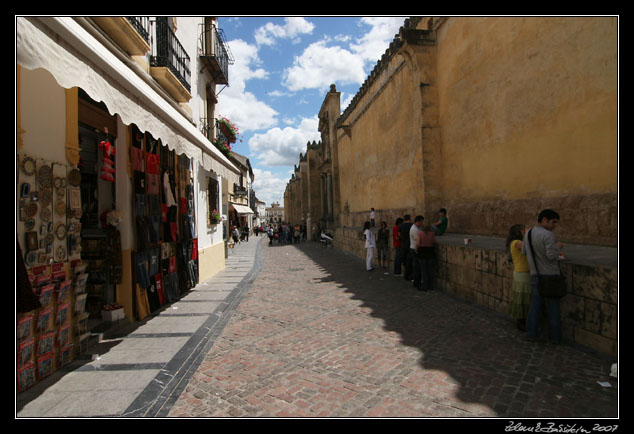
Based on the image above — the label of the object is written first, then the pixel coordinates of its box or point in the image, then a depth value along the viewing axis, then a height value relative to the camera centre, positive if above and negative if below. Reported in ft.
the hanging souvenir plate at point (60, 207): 13.12 +0.41
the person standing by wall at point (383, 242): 37.24 -2.93
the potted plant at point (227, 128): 43.72 +10.70
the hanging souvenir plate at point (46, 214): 12.30 +0.16
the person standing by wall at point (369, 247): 37.04 -3.39
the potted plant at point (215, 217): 37.29 -0.10
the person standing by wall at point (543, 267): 13.98 -2.16
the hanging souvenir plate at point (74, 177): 13.91 +1.57
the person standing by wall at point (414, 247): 26.66 -2.51
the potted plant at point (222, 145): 41.78 +8.22
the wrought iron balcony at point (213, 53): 39.91 +18.74
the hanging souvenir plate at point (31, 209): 11.62 +0.32
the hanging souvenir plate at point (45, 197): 12.24 +0.74
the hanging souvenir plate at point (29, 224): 11.57 -0.17
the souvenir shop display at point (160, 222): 19.92 -0.35
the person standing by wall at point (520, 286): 15.69 -3.25
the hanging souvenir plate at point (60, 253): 13.12 -1.27
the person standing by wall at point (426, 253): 25.50 -2.88
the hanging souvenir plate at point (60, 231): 13.10 -0.45
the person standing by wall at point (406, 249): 29.84 -2.98
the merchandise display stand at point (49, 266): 11.46 -1.69
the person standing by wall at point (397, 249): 32.53 -3.27
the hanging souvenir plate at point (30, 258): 11.60 -1.26
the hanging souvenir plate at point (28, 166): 11.55 +1.70
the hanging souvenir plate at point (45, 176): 12.22 +1.43
